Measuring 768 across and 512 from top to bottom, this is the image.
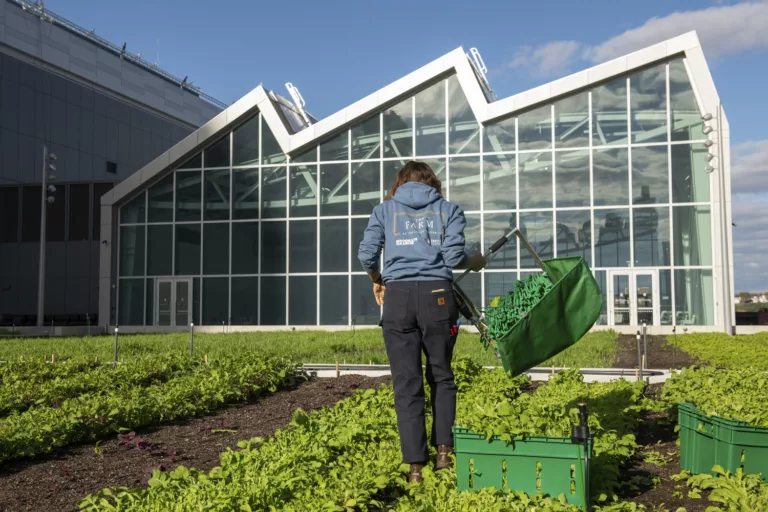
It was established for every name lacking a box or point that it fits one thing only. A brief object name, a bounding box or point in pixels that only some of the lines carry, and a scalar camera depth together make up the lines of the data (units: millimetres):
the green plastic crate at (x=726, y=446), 4461
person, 4660
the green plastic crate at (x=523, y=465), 3916
